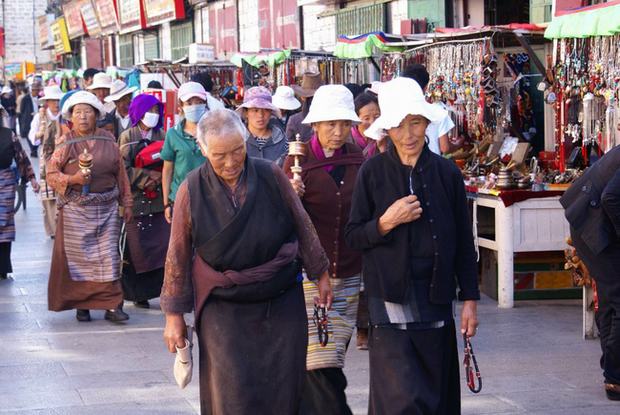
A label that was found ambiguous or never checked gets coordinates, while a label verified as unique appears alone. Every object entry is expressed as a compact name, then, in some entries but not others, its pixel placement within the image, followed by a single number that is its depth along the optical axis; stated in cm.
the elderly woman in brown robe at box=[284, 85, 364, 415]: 620
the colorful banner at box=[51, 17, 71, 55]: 5162
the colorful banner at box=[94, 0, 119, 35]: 4016
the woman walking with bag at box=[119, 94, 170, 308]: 953
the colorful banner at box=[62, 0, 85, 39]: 4700
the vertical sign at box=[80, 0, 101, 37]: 4423
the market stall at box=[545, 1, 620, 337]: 862
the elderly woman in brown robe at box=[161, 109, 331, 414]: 482
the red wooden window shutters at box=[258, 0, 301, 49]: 2273
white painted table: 912
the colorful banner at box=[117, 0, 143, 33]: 3569
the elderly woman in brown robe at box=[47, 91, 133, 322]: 877
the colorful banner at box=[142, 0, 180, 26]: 3122
